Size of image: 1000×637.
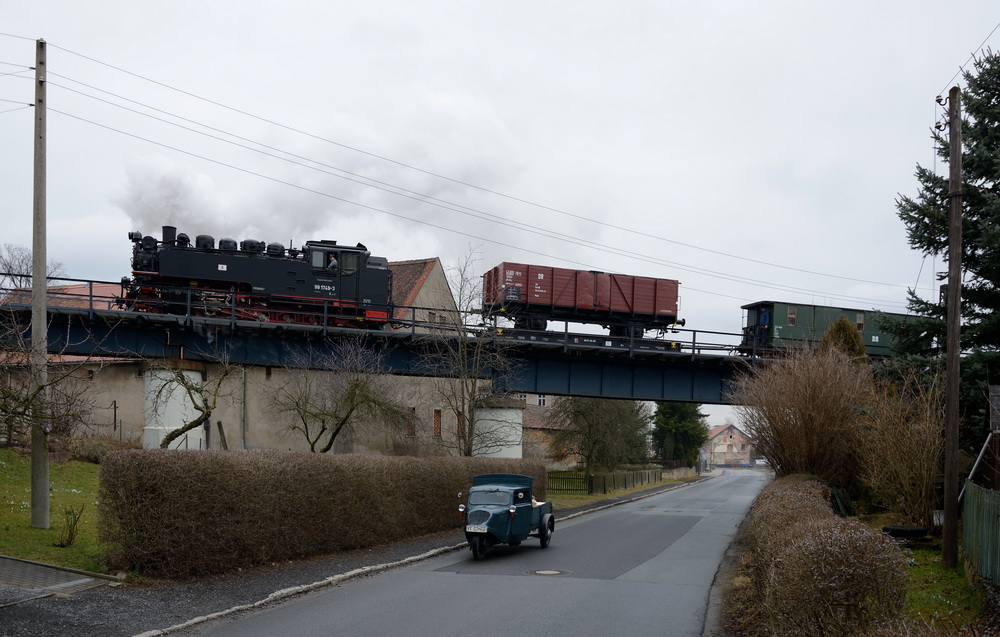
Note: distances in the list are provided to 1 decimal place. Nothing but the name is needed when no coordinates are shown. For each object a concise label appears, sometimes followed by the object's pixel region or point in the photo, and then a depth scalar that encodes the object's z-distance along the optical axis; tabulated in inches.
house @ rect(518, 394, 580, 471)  2480.3
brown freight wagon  1537.9
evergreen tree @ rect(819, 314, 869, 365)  1105.4
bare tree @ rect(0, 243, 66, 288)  2550.9
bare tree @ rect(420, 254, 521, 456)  1290.6
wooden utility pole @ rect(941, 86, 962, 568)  551.8
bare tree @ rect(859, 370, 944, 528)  715.4
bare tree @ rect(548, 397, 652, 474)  2156.7
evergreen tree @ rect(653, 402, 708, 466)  3363.7
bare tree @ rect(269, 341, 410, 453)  1143.6
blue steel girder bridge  1107.9
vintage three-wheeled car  699.4
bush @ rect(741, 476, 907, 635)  277.9
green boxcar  1549.0
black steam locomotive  1223.5
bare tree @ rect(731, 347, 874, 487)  888.9
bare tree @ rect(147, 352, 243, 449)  998.4
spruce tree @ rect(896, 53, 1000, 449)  768.3
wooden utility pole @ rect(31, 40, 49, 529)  557.3
